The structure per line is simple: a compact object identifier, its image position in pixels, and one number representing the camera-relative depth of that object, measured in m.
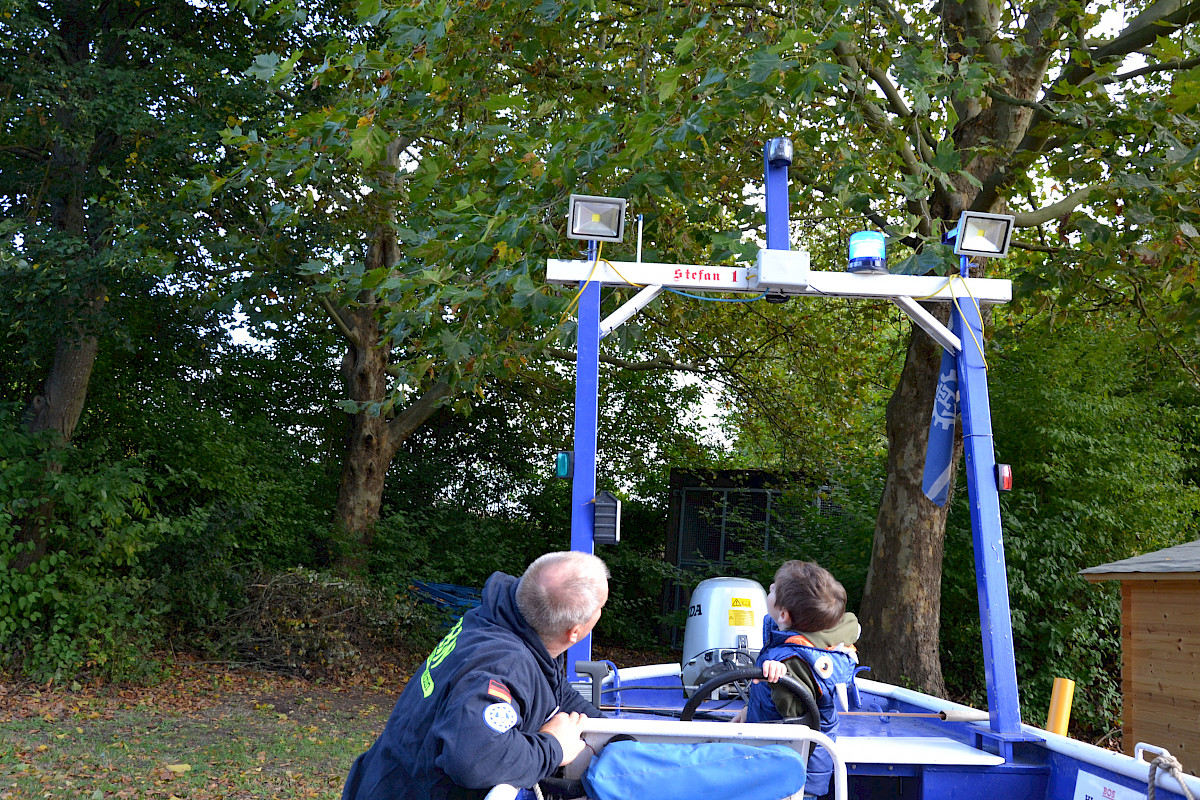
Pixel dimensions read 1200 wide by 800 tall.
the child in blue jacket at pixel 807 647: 3.37
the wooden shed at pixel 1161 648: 7.08
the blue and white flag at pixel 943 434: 4.91
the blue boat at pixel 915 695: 3.92
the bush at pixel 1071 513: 9.87
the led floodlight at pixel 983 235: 4.80
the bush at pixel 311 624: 12.06
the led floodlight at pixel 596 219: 4.74
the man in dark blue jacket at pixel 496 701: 2.36
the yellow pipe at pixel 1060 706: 4.43
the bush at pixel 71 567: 10.20
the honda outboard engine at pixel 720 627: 5.00
